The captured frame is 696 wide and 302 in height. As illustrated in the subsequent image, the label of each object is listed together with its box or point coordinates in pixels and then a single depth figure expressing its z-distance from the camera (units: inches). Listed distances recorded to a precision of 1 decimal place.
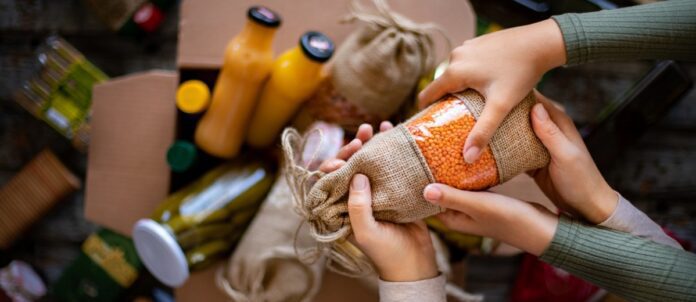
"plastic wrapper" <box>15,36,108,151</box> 37.1
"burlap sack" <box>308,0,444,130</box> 24.3
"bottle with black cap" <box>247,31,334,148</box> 23.7
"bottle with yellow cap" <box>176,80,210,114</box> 26.9
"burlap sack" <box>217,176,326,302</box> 25.2
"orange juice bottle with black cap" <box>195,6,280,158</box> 23.8
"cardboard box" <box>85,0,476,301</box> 28.5
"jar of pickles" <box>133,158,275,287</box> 25.1
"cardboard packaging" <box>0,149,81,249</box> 38.7
